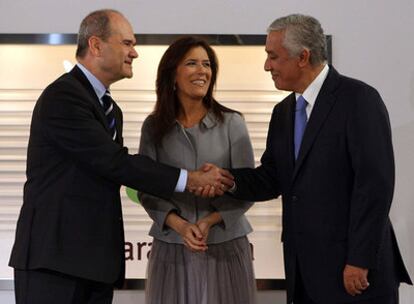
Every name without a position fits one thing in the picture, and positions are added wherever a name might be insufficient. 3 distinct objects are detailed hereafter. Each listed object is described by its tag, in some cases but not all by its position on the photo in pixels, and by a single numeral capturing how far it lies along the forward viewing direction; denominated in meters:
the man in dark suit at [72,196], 2.10
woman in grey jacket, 2.49
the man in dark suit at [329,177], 1.97
